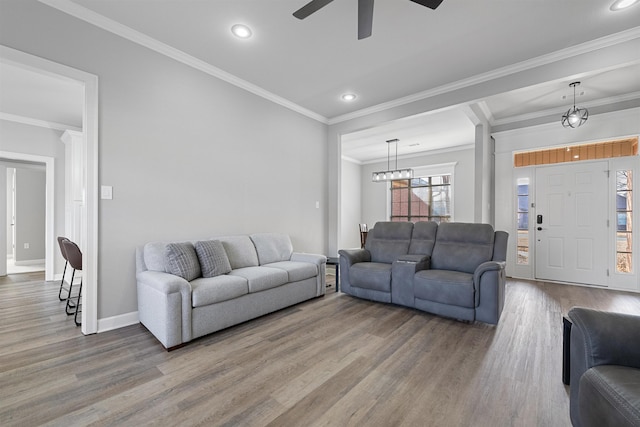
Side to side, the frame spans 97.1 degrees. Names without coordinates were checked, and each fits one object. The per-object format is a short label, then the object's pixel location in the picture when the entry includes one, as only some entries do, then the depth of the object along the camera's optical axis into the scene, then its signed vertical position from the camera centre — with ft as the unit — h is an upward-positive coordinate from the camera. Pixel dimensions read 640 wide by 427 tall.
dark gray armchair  3.37 -2.17
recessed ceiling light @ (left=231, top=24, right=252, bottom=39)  8.99 +5.90
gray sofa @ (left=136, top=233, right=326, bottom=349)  7.75 -2.34
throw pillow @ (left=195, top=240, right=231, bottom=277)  9.41 -1.58
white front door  14.78 -0.57
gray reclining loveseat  9.43 -2.24
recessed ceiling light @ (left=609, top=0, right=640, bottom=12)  7.80 +5.84
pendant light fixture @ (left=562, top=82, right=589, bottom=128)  12.03 +4.13
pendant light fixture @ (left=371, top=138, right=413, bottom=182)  21.07 +2.89
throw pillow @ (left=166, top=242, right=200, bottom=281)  8.68 -1.54
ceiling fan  6.48 +4.88
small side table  13.74 -3.02
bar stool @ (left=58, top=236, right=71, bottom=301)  10.96 -1.60
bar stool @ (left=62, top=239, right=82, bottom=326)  9.92 -1.58
